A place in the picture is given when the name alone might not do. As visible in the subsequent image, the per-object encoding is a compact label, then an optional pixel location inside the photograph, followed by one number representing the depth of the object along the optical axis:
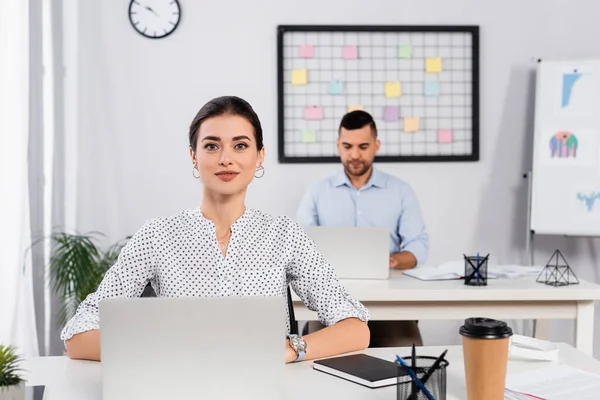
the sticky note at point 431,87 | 4.16
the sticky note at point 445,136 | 4.18
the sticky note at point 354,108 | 4.13
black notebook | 1.47
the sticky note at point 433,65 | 4.16
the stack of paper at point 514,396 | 1.36
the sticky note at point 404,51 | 4.15
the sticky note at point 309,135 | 4.11
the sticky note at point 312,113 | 4.11
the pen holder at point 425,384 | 1.26
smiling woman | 1.70
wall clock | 4.01
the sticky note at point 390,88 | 4.15
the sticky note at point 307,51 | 4.09
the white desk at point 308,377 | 1.41
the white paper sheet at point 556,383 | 1.38
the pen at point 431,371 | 1.26
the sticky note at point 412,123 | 4.16
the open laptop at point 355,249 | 2.74
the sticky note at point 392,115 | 4.15
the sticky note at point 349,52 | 4.13
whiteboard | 3.95
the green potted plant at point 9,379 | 1.30
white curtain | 3.19
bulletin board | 4.11
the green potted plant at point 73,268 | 3.58
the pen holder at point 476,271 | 2.73
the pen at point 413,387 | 1.26
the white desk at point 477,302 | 2.63
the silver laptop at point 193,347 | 1.24
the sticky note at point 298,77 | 4.10
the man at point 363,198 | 3.64
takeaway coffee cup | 1.25
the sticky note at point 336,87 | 4.12
